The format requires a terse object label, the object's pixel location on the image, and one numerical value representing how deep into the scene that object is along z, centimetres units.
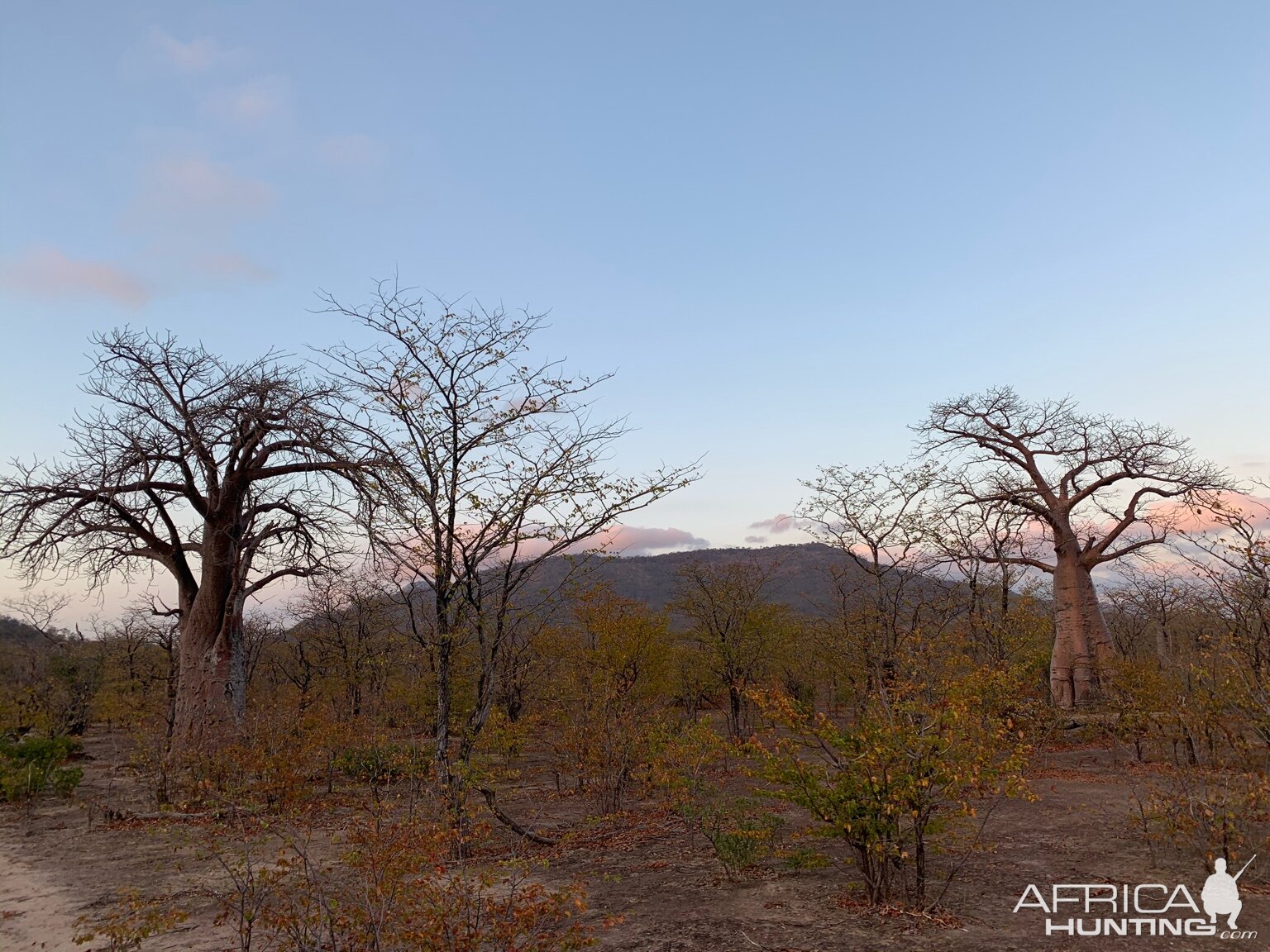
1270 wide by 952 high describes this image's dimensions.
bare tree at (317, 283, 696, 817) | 793
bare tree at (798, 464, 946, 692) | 1426
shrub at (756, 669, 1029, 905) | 528
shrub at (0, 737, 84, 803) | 1224
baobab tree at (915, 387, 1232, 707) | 1809
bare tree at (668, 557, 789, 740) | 2239
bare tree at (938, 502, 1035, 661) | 1453
